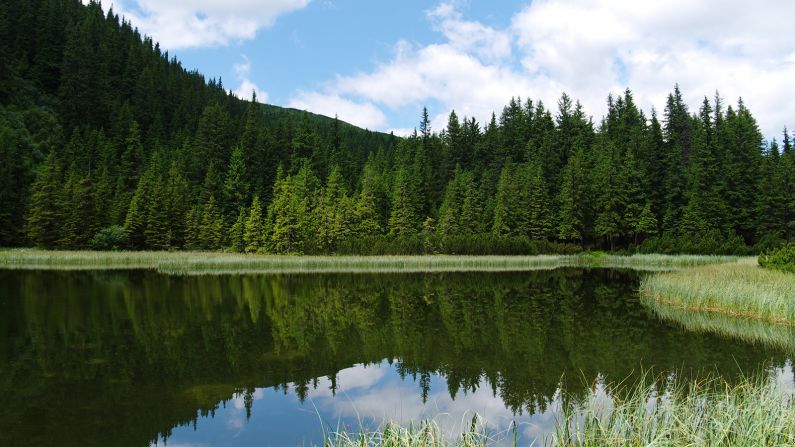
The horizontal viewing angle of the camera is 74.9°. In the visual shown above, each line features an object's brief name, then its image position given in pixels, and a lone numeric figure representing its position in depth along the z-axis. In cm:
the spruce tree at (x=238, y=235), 5709
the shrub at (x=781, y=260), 2088
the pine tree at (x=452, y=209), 5824
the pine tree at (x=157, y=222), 5559
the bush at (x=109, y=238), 5179
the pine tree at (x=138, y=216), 5462
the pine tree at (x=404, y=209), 5994
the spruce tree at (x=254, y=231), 5559
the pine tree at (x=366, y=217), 5784
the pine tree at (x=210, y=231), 5759
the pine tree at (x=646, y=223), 5694
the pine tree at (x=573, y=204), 5772
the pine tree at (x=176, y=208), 5756
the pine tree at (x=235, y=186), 6494
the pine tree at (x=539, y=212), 5794
